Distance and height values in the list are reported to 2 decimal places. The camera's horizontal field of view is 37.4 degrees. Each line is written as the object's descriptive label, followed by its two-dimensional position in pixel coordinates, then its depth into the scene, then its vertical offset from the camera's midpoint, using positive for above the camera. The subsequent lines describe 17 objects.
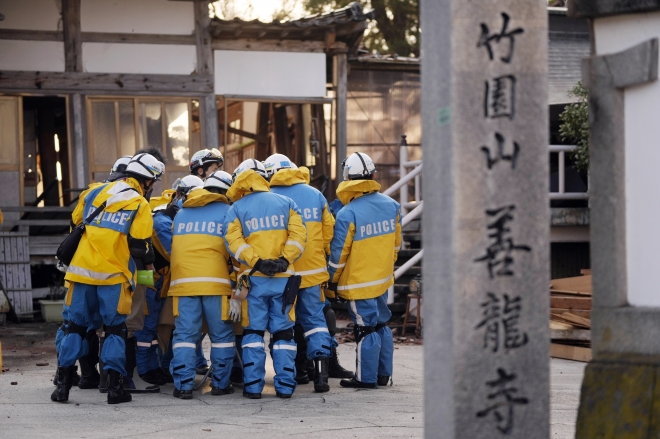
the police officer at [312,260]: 9.41 -1.04
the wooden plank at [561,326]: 11.84 -2.15
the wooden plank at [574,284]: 12.38 -1.72
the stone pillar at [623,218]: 5.79 -0.42
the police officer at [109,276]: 8.68 -1.04
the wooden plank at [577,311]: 11.92 -2.01
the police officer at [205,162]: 10.73 -0.05
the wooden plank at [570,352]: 11.61 -2.44
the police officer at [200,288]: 9.10 -1.22
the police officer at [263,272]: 8.95 -1.05
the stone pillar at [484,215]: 4.71 -0.31
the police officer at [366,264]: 9.57 -1.08
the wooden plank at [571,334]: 11.66 -2.22
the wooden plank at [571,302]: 12.03 -1.91
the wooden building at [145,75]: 16.11 +1.43
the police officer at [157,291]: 9.87 -1.36
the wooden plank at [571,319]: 11.73 -2.08
